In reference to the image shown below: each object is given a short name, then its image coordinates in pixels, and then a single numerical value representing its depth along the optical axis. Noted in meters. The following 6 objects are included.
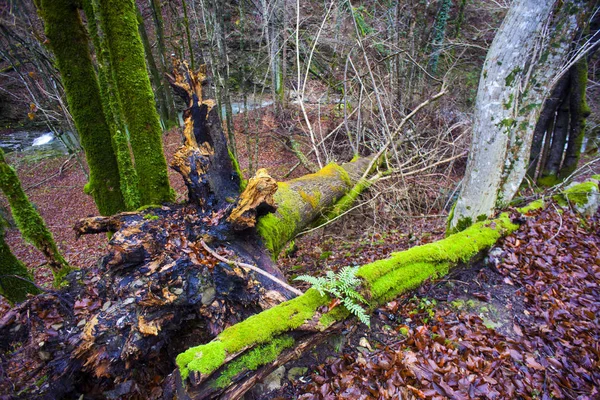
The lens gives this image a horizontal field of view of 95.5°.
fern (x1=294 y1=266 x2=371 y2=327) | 2.60
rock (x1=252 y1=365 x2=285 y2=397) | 2.44
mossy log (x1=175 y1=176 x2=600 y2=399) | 2.03
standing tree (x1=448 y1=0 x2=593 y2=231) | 3.49
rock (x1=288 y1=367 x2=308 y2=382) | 2.55
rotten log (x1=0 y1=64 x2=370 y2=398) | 2.63
